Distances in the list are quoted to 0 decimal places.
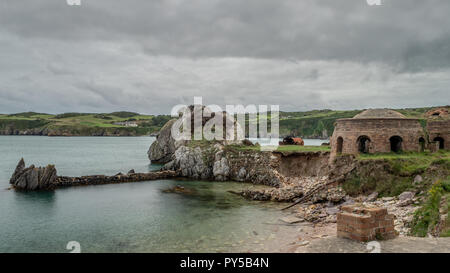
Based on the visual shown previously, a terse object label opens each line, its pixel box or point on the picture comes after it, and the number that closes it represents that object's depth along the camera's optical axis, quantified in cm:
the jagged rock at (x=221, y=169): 4166
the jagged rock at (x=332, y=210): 2205
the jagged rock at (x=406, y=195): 2044
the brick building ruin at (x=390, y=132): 2720
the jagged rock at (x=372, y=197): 2285
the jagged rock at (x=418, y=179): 2155
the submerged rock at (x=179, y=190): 3441
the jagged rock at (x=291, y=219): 2118
